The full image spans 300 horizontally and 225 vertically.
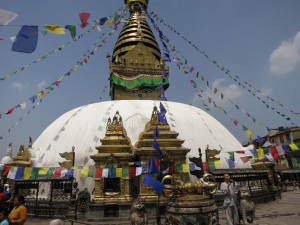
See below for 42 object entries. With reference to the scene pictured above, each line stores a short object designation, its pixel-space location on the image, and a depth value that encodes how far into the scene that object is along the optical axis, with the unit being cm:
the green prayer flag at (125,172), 1109
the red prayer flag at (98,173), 1091
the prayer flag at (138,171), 1102
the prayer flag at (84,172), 1113
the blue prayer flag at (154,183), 610
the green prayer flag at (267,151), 1357
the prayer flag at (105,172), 1086
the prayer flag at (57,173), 1163
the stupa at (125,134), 1145
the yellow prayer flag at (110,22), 1201
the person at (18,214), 467
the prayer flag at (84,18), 816
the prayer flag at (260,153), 1316
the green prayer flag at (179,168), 1168
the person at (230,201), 641
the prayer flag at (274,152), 1300
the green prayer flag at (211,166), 1262
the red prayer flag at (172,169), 1167
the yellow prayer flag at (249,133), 1447
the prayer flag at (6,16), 522
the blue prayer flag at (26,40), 628
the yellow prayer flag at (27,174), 1175
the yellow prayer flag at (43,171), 1176
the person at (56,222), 345
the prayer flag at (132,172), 1113
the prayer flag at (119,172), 1102
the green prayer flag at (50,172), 1183
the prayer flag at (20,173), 1161
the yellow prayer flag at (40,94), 1490
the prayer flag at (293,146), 1270
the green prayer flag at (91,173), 1106
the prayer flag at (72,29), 777
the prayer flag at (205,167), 1263
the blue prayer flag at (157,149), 1024
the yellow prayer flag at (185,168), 1159
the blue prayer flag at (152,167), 990
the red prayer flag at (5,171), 1230
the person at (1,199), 630
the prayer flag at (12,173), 1159
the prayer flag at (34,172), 1179
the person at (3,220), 416
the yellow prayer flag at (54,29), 707
